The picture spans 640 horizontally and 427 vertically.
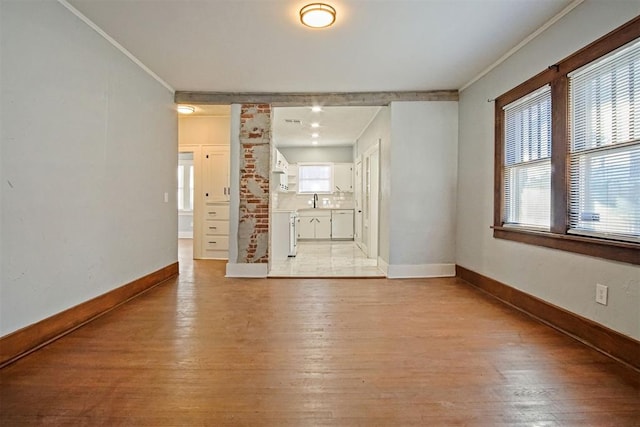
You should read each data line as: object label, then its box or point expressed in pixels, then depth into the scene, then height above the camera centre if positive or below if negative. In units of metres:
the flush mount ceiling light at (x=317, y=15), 2.56 +1.57
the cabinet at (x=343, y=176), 9.04 +0.93
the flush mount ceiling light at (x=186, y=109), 5.44 +1.70
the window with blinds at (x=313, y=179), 9.26 +0.87
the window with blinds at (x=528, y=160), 2.96 +0.50
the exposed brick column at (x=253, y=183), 4.71 +0.37
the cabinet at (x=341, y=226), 9.02 -0.46
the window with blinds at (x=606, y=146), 2.13 +0.46
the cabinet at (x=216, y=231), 6.14 -0.42
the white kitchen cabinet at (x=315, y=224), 9.01 -0.40
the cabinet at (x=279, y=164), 6.80 +1.01
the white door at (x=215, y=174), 6.12 +0.66
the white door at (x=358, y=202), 7.83 +0.20
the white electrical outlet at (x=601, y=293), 2.30 -0.59
